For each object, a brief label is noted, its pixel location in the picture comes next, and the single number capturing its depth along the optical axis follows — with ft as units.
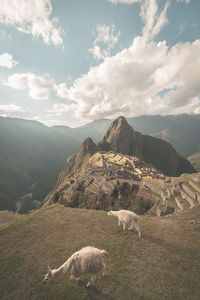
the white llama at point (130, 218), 35.01
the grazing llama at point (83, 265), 21.61
